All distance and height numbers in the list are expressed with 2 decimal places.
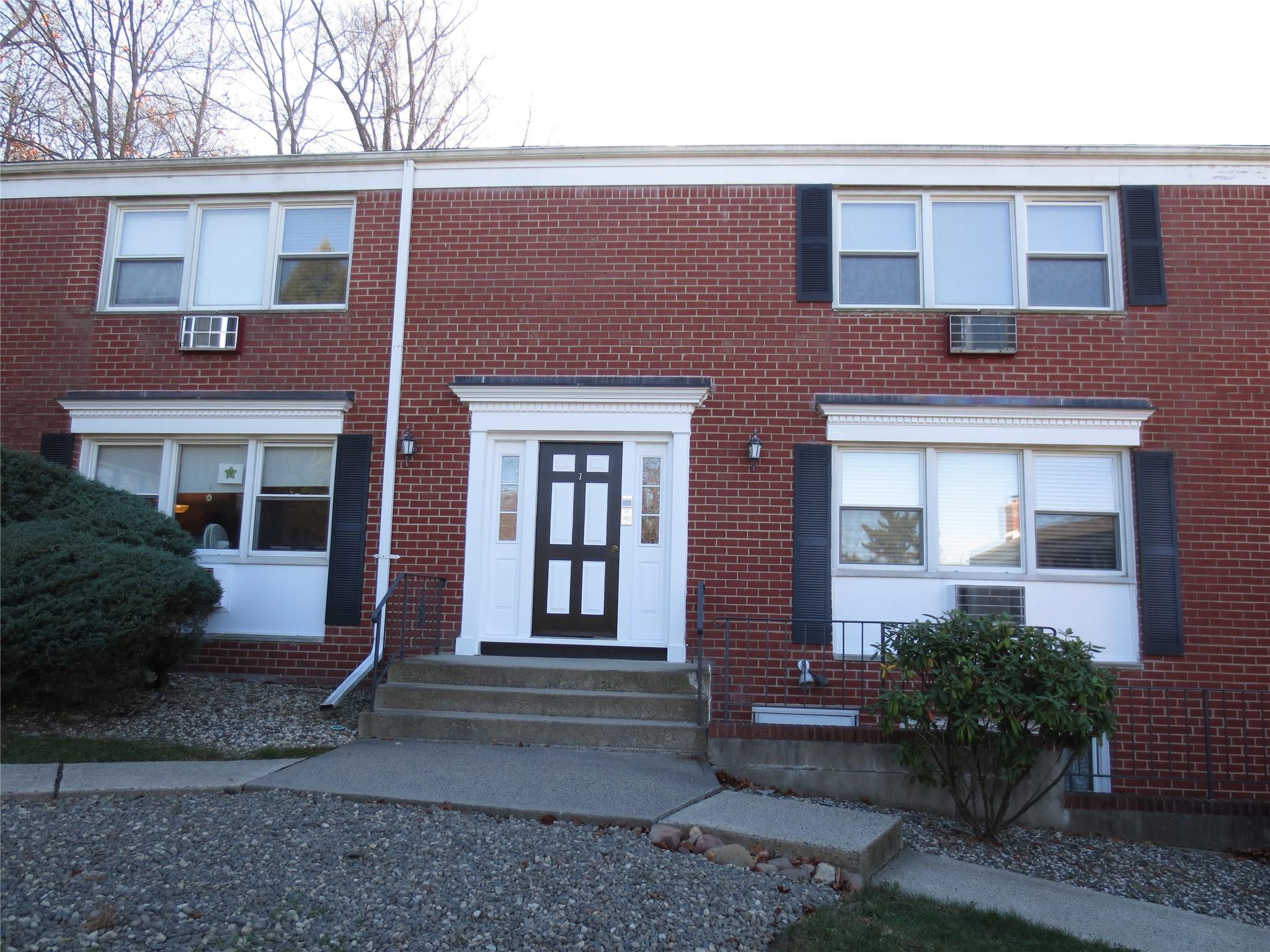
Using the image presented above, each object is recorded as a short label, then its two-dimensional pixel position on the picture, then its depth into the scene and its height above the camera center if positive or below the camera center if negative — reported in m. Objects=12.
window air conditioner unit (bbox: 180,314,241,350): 9.10 +2.48
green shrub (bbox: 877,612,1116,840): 5.64 -0.68
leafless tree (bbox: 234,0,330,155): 18.16 +9.79
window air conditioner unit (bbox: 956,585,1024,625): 8.19 -0.01
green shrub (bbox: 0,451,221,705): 6.44 -0.13
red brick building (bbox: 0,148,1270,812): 8.25 +1.80
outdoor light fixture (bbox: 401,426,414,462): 8.62 +1.32
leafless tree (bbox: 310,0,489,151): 18.20 +10.16
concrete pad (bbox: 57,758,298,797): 5.29 -1.24
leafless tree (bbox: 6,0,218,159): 16.39 +9.15
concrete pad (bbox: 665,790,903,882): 4.59 -1.27
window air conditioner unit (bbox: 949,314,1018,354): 8.49 +2.50
